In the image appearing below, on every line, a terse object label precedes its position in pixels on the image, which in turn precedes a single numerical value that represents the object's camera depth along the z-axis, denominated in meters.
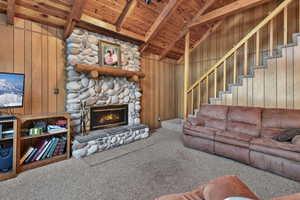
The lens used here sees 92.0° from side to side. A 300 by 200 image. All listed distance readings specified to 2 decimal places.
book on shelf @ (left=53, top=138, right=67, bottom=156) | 2.68
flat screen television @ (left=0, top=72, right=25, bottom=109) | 2.11
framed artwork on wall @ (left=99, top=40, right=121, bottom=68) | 3.47
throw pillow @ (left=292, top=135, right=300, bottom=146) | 2.04
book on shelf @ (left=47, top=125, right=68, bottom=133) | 2.57
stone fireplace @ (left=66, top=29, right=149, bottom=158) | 3.04
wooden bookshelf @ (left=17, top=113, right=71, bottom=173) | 2.29
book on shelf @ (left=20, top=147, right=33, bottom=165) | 2.35
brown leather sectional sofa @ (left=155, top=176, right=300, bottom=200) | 0.96
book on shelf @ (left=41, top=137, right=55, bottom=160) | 2.55
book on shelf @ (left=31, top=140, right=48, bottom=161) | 2.47
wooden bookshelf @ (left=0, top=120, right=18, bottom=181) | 2.08
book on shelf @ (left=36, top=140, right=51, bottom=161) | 2.50
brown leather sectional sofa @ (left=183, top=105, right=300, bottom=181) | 2.12
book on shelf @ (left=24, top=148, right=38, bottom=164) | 2.40
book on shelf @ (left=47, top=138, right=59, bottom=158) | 2.59
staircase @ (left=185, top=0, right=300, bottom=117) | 2.89
